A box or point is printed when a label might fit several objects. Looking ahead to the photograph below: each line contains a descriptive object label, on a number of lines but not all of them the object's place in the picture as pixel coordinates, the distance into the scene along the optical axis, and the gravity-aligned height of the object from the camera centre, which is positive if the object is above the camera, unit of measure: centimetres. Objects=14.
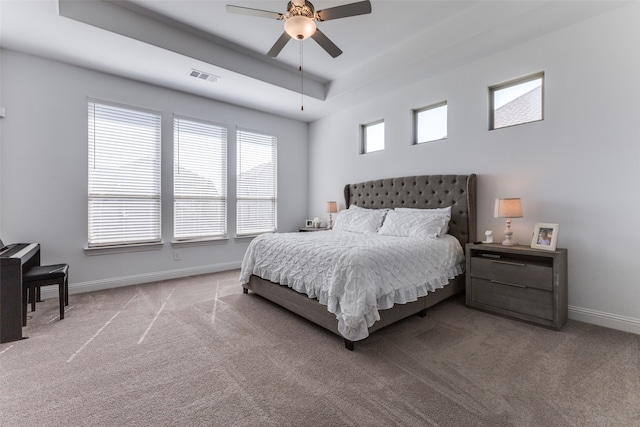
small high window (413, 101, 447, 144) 400 +133
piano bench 262 -63
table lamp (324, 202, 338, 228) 530 +10
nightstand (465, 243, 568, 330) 256 -70
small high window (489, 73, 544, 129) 314 +131
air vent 379 +191
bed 235 -47
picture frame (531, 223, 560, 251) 268 -24
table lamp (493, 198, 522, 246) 290 +2
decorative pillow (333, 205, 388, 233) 403 -11
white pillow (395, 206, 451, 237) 342 -1
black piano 233 -72
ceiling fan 230 +168
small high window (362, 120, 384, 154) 487 +135
